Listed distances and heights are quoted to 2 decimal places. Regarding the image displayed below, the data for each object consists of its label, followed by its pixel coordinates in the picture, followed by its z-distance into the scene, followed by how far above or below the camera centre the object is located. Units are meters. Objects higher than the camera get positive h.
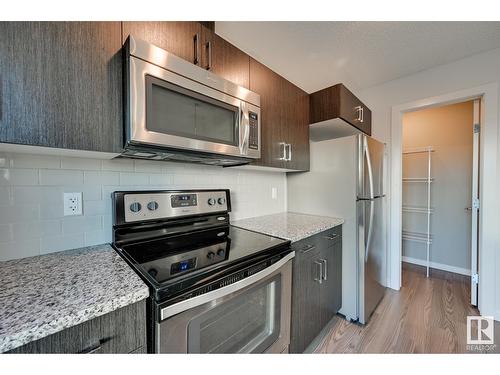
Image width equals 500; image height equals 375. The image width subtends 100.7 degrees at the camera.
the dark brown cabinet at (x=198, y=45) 0.95 +0.73
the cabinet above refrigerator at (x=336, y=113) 1.82 +0.67
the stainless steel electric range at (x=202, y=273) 0.72 -0.36
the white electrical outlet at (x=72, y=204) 1.02 -0.10
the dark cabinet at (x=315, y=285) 1.34 -0.74
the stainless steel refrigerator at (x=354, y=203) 1.70 -0.17
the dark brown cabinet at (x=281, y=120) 1.51 +0.52
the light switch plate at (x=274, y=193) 2.14 -0.10
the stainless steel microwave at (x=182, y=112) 0.85 +0.36
